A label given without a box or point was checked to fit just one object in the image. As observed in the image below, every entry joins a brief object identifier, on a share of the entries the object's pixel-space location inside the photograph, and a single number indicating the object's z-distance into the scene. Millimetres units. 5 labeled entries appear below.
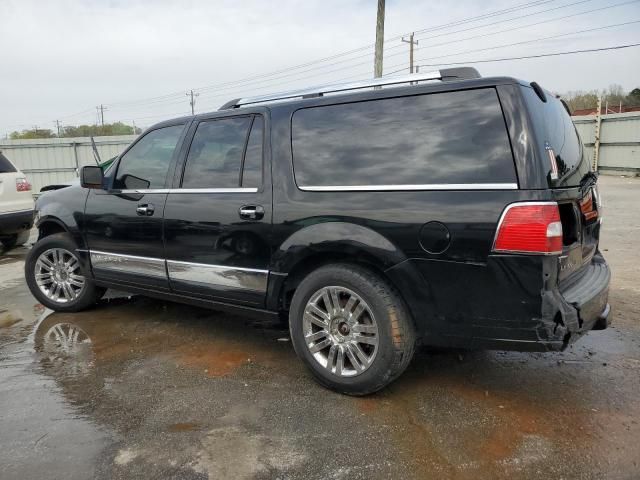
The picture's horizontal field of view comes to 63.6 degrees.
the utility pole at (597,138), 20781
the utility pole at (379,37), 18641
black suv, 2686
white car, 7977
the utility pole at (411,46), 37688
